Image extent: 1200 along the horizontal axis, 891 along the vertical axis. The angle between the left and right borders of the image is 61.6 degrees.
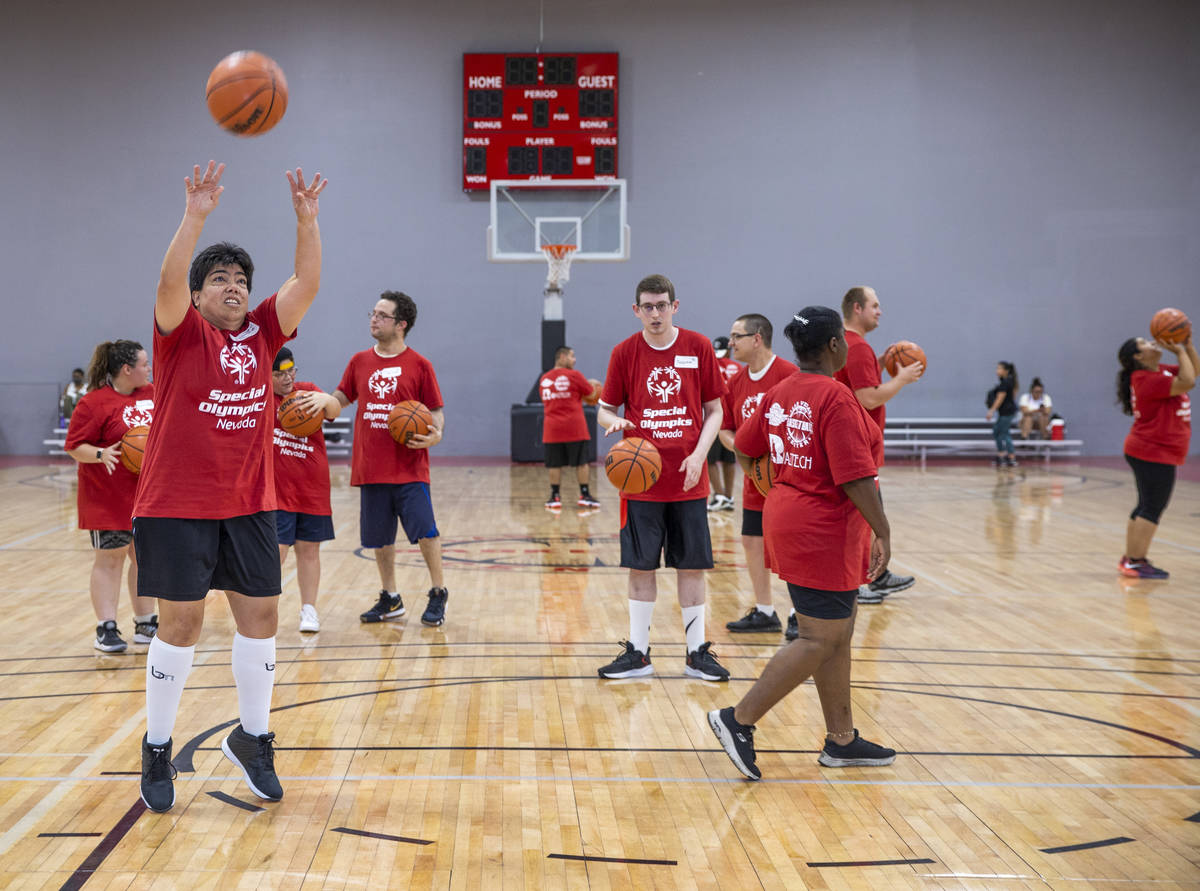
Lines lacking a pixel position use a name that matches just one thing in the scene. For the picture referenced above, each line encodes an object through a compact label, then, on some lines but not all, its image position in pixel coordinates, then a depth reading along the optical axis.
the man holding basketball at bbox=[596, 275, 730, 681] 4.84
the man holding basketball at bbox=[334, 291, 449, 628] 5.85
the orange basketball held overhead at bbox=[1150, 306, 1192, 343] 7.10
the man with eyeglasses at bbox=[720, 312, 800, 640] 5.45
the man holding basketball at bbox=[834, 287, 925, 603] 5.78
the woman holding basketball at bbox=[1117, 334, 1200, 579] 7.21
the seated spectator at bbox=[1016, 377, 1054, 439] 17.84
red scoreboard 17.22
